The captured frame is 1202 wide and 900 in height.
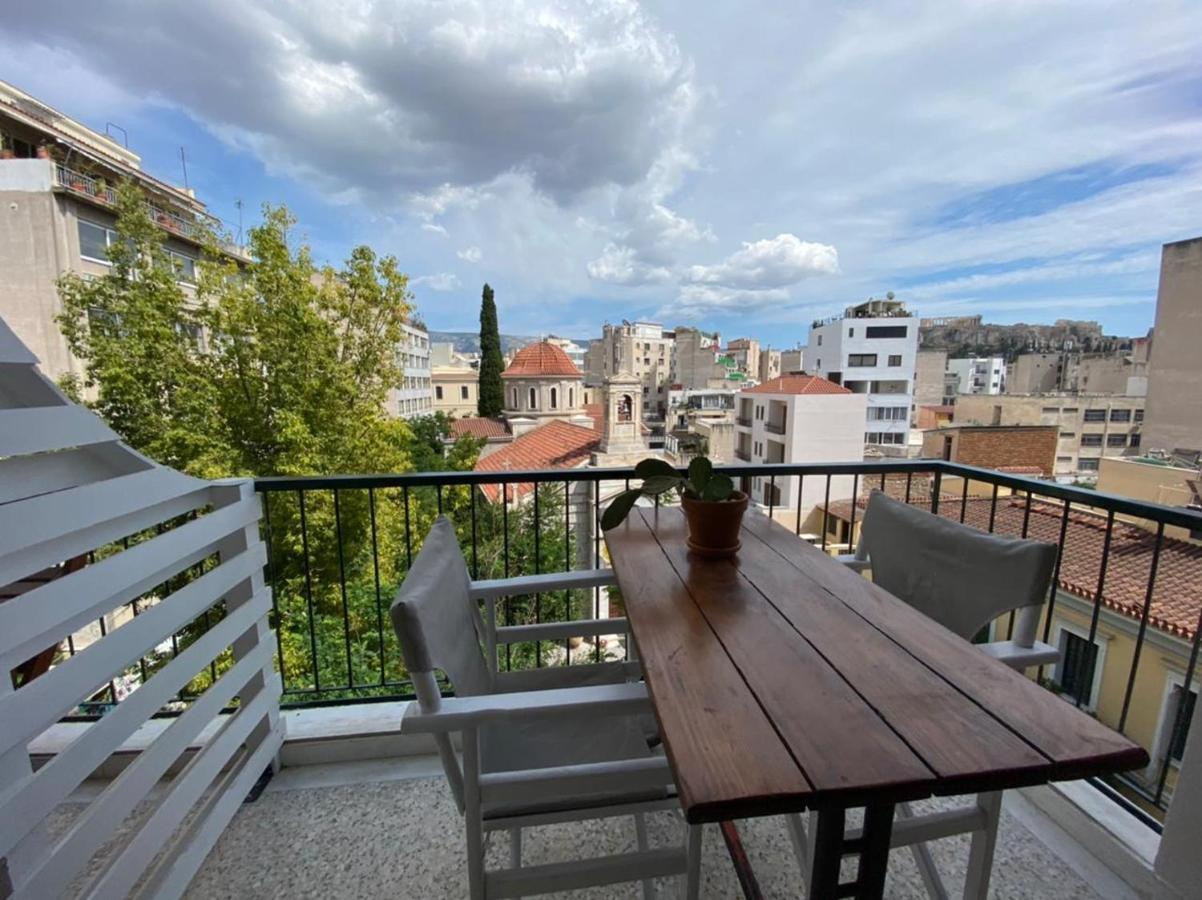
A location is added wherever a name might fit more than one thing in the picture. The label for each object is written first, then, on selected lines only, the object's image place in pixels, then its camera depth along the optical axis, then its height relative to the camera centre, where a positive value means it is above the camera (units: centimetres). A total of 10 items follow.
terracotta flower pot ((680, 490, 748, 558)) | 140 -40
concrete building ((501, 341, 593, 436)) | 2692 -26
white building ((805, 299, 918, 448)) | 2791 +152
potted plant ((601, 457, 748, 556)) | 139 -33
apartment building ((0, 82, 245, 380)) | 1352 +443
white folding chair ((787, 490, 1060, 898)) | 107 -51
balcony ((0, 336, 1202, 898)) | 95 -95
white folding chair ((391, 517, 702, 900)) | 90 -77
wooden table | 62 -49
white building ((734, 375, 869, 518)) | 2069 -153
